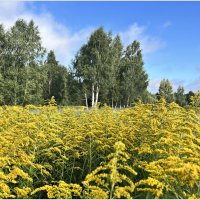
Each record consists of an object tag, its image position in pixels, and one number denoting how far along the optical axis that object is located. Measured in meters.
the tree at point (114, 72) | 31.60
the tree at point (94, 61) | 31.10
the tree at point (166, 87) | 49.90
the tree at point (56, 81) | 37.77
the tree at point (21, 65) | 27.95
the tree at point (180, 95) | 50.98
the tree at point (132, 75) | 36.42
